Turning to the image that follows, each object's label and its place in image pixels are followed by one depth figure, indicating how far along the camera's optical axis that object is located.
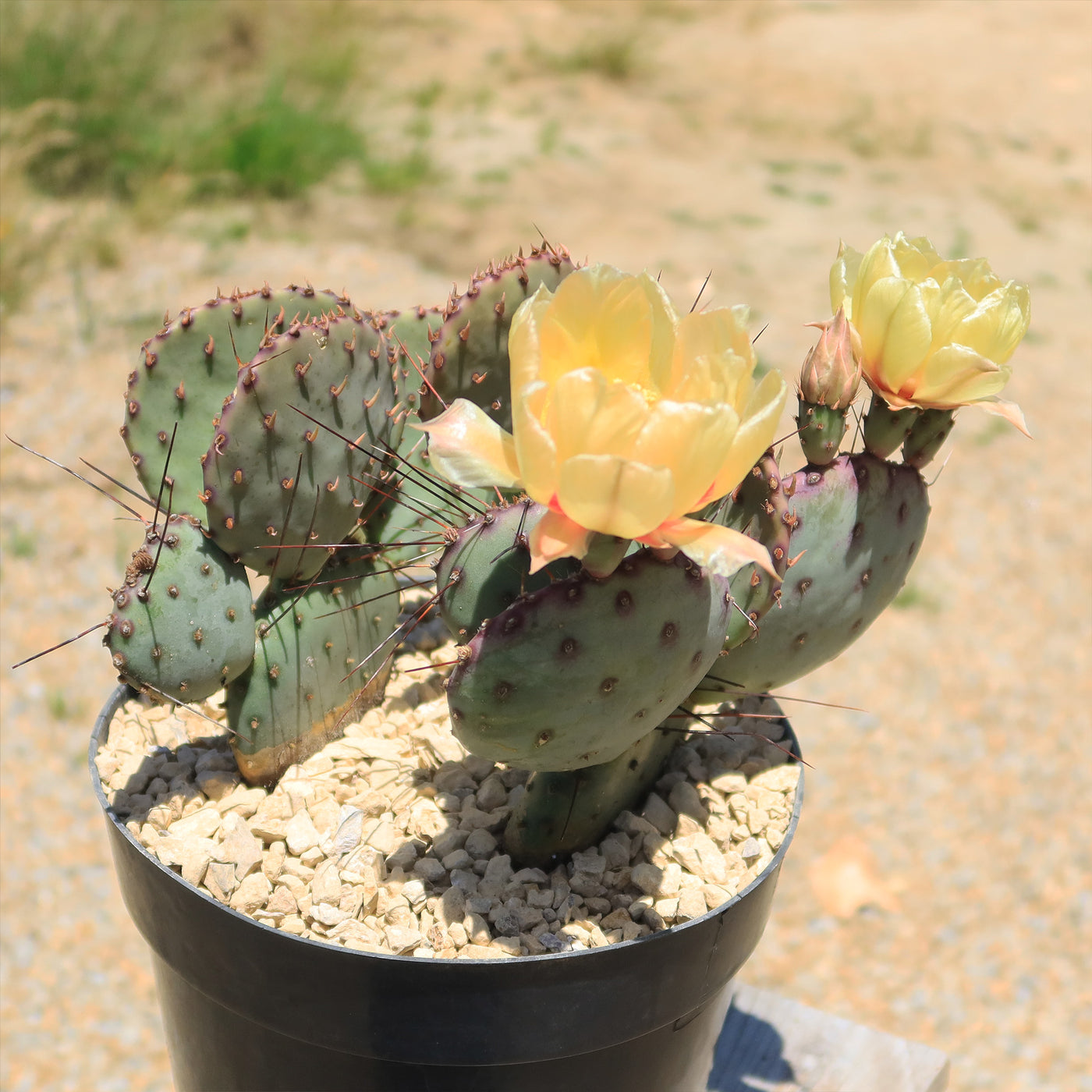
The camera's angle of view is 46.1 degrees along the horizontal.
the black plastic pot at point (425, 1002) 0.80
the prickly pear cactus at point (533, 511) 0.67
